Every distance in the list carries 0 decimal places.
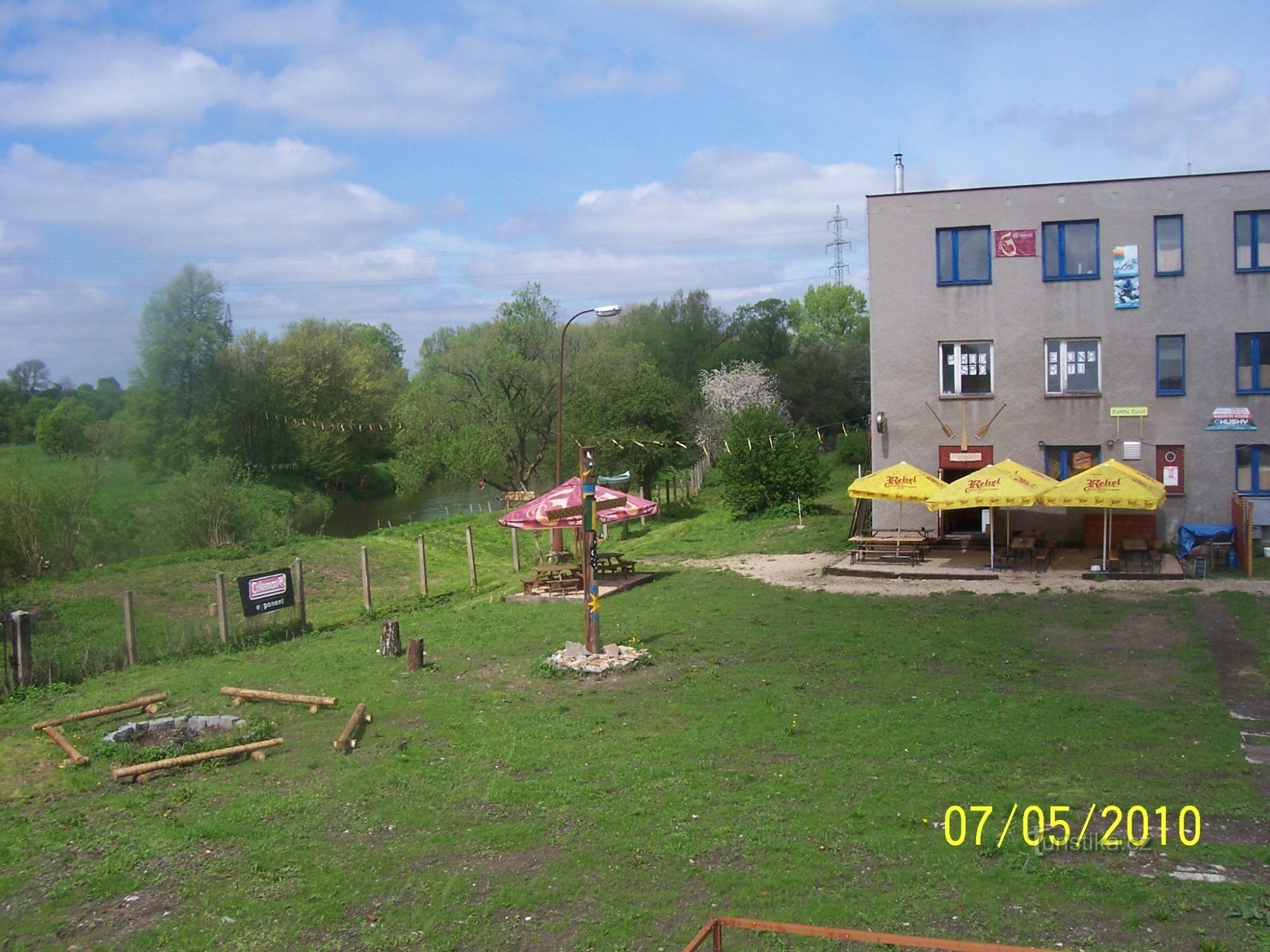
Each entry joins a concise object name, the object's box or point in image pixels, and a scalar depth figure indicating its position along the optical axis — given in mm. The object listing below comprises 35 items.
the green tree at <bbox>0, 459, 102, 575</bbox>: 30531
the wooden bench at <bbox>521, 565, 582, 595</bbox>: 21234
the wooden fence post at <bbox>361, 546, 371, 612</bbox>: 20984
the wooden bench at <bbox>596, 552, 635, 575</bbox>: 22672
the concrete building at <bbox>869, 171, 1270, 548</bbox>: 24219
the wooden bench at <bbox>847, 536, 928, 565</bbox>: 23109
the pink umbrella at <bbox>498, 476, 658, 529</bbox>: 20156
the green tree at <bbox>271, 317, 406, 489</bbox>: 58719
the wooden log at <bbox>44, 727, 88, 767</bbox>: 10781
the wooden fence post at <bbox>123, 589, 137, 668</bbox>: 17203
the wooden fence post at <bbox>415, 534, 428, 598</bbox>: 22719
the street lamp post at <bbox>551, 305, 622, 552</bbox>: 25125
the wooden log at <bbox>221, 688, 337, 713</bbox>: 12590
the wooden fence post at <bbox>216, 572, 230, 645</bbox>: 18109
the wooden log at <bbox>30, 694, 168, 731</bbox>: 12316
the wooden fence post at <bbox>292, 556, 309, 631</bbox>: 19281
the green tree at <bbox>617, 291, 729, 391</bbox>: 73125
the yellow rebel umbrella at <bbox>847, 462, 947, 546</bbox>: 22312
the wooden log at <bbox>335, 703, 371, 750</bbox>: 10836
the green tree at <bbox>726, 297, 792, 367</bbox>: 71750
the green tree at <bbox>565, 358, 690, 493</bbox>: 41625
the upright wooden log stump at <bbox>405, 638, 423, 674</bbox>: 14492
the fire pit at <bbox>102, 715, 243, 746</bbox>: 11930
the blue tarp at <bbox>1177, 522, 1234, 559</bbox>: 22547
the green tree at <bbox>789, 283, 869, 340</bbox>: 100500
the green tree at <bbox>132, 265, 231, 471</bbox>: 48656
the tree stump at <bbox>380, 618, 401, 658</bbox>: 15742
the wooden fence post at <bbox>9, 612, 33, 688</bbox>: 15234
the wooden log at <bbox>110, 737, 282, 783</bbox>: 10133
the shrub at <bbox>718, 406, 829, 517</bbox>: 33938
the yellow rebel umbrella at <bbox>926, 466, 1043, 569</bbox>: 20578
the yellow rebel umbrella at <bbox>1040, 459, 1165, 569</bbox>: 19953
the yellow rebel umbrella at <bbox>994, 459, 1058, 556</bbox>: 21547
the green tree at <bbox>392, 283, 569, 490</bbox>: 51062
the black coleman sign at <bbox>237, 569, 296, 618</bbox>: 18297
